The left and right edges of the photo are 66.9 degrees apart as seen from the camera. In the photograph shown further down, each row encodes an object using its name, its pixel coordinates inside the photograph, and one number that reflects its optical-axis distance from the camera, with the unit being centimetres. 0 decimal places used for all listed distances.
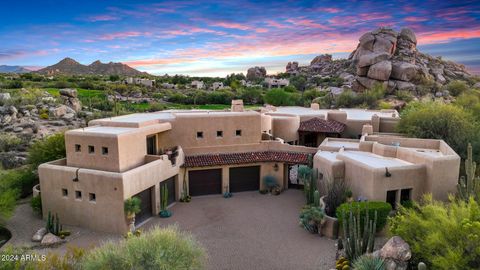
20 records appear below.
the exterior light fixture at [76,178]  2198
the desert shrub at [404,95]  6659
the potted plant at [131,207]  2080
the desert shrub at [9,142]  4097
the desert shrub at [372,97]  6353
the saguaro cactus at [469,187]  1914
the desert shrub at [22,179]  2756
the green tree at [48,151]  2911
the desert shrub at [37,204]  2412
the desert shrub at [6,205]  2127
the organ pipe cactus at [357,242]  1677
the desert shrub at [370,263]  1478
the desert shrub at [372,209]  1941
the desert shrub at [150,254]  1304
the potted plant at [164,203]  2438
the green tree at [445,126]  2803
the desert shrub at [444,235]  1316
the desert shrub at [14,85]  8818
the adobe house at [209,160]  2133
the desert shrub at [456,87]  7463
